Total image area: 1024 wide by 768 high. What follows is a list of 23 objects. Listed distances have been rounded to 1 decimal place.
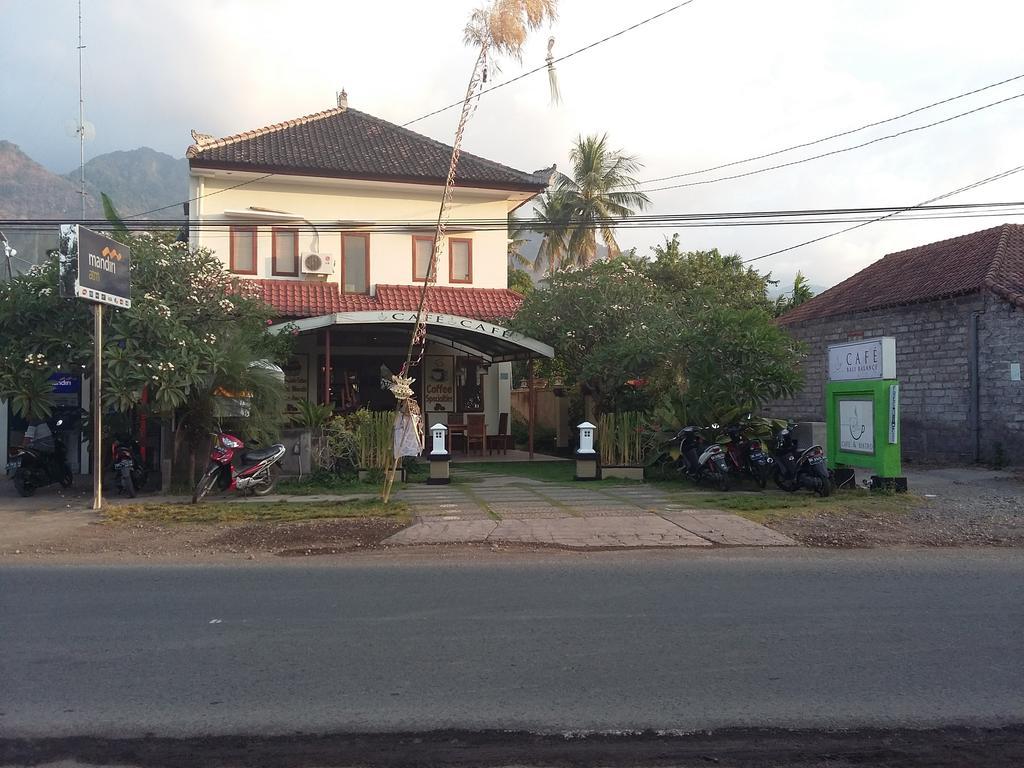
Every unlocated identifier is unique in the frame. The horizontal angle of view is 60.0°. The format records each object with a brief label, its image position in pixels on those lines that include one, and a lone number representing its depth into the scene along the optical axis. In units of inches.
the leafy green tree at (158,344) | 503.5
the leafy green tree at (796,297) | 1306.6
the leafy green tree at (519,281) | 1572.3
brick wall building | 706.8
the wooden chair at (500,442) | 868.6
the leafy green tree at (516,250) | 1608.5
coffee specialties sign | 919.0
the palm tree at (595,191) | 1540.4
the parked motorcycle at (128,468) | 543.2
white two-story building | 847.7
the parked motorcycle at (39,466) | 554.4
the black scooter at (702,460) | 558.3
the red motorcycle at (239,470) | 520.7
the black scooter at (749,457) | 561.3
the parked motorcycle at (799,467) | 526.0
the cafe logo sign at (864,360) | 525.3
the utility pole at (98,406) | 488.1
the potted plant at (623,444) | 631.8
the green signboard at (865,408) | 523.5
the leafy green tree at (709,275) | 1259.8
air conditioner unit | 856.9
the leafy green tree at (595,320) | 709.9
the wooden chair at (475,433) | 870.4
